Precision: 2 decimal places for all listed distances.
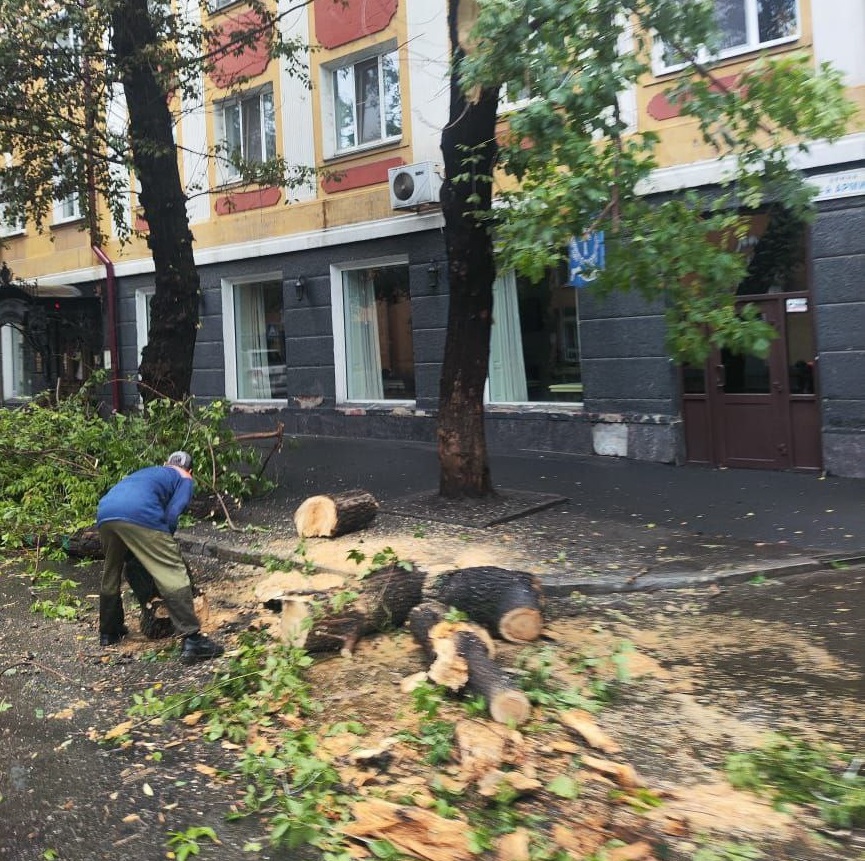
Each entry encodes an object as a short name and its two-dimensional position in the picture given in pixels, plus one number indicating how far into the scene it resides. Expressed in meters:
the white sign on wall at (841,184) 9.61
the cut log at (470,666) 4.16
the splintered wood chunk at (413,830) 3.16
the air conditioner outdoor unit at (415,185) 12.70
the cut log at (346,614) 5.24
